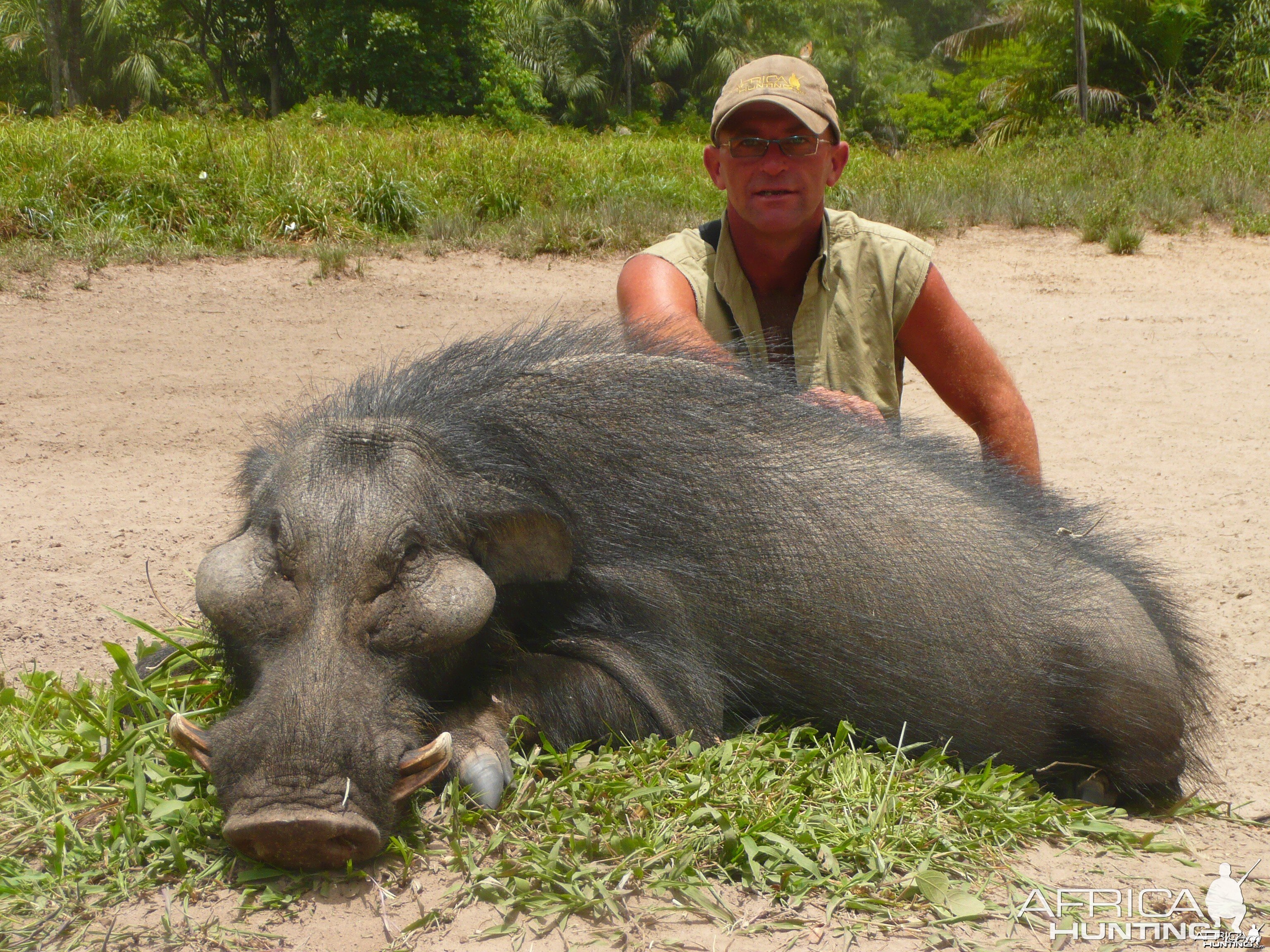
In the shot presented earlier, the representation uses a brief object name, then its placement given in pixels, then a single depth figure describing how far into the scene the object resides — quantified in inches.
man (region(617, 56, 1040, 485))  131.2
